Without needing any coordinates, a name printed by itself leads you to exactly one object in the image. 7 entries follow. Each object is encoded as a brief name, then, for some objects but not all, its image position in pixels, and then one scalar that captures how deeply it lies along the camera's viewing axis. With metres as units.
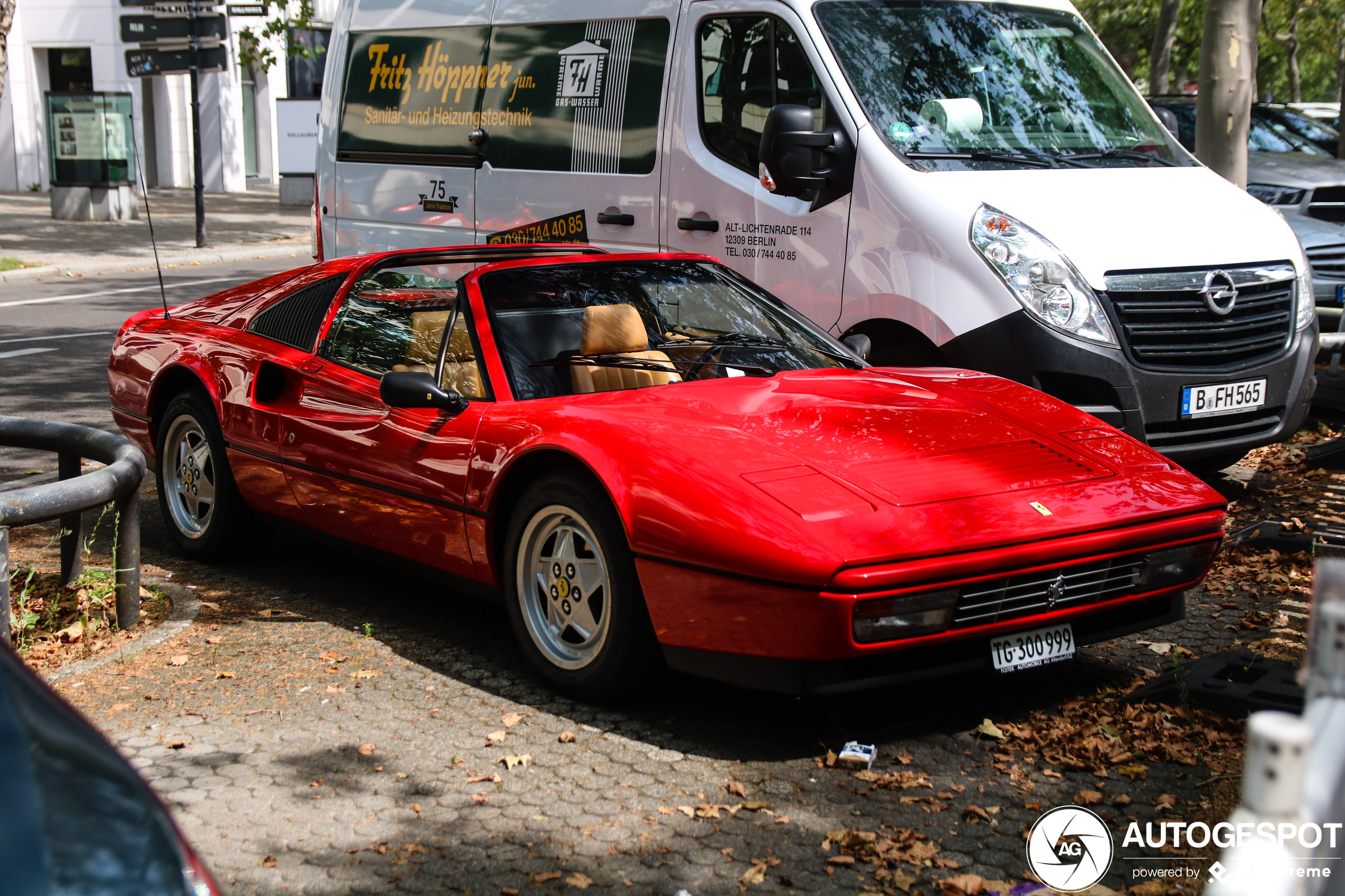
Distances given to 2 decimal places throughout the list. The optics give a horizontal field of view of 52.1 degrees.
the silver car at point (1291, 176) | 11.27
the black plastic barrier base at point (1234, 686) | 4.10
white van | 6.08
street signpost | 21.00
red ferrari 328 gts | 3.71
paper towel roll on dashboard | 6.67
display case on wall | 24.22
